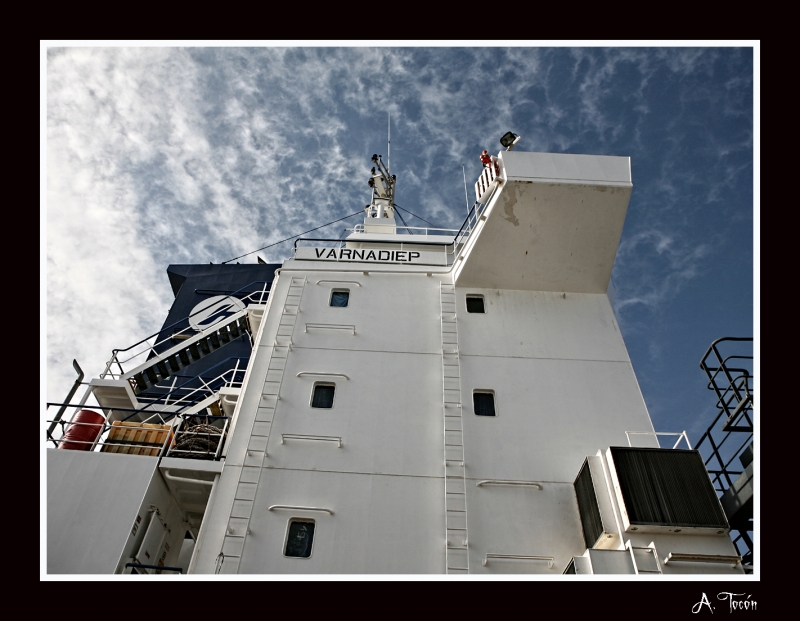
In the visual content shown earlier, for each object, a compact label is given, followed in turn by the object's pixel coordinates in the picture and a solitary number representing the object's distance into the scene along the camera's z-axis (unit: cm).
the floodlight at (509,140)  1364
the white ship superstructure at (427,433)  948
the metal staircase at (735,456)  912
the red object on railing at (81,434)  1158
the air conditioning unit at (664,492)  876
